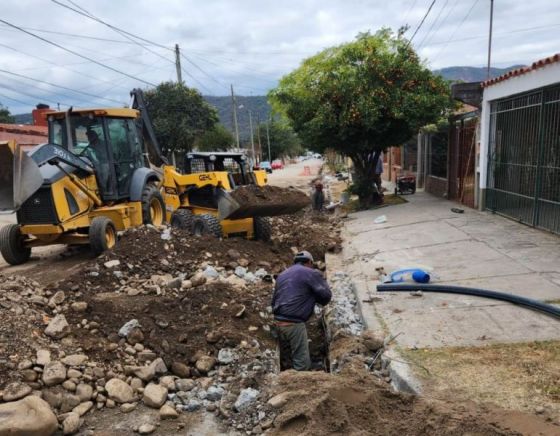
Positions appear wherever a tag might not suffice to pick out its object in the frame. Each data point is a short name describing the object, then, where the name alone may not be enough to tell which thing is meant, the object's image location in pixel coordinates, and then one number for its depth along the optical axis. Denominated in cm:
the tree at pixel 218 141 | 4192
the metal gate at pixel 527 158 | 900
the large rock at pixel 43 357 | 450
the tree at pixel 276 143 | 7962
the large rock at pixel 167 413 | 418
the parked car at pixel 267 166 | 5112
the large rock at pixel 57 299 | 587
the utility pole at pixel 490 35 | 2869
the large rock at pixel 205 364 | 501
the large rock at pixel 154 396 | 435
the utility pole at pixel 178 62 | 2677
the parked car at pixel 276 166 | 6292
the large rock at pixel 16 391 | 400
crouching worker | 566
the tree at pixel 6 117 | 4226
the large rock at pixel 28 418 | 359
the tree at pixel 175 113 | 2956
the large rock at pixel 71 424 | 394
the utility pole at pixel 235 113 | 4141
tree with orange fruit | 1327
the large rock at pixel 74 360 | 466
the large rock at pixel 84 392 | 433
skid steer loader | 1009
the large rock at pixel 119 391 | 440
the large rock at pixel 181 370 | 492
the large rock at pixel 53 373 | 432
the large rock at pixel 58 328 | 510
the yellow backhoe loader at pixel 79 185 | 796
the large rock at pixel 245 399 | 424
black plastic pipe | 525
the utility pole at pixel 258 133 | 7034
